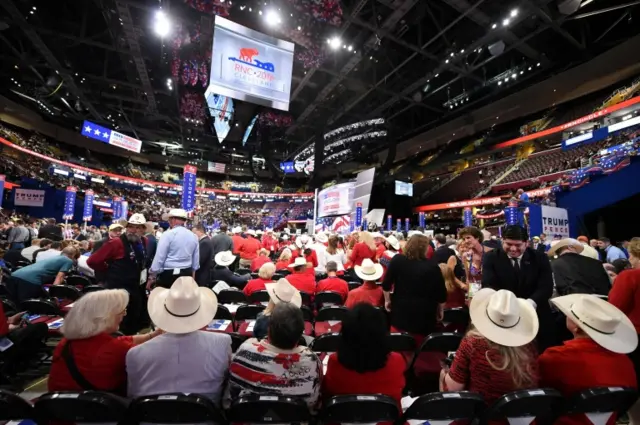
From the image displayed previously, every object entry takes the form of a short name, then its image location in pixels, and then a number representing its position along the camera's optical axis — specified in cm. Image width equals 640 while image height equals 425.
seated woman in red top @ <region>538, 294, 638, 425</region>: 172
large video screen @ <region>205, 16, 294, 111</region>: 853
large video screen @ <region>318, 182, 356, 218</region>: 2186
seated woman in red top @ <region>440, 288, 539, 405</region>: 171
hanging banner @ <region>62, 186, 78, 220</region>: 1666
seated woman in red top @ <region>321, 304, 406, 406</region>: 168
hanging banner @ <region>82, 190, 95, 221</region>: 1750
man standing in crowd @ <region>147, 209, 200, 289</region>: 453
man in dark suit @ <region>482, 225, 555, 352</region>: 290
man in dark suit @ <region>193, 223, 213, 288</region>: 544
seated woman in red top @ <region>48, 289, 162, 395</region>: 173
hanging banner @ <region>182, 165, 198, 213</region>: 1182
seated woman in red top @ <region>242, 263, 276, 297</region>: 429
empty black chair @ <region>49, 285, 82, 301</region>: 420
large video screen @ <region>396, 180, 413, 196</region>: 2681
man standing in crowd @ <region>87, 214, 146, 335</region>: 405
